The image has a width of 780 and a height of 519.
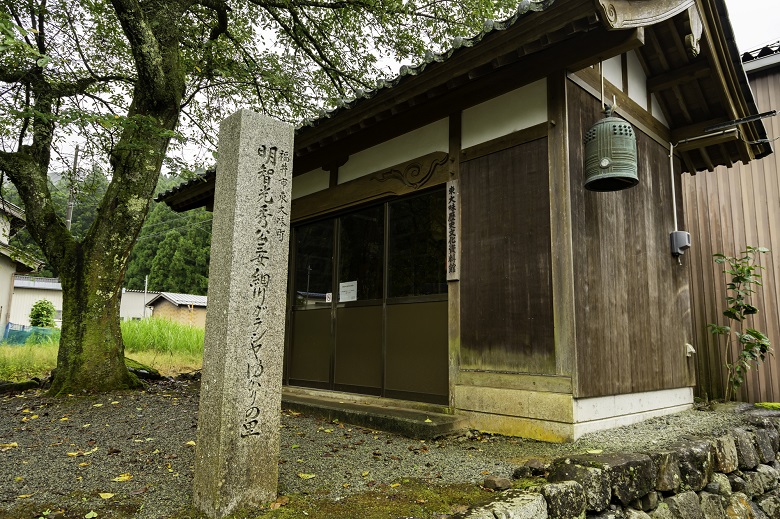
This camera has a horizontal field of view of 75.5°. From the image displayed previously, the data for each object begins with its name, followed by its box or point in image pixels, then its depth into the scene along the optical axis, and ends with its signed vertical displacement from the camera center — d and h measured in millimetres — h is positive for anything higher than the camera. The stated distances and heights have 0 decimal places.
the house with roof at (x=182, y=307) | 34000 +936
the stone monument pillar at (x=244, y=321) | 2762 +1
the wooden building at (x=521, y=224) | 4648 +1138
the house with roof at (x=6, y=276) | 19891 +1721
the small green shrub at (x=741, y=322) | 6730 +83
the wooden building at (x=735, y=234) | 7660 +1489
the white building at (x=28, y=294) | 32500 +1590
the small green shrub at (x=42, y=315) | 22562 +156
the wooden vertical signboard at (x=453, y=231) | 5551 +1023
